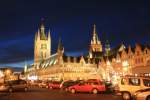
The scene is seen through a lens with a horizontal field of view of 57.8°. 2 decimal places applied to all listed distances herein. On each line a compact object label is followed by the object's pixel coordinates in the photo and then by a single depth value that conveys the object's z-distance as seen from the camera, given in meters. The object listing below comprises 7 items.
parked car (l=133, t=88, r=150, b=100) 9.20
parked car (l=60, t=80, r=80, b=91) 22.07
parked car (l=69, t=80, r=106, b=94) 16.83
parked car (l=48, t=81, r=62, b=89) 25.42
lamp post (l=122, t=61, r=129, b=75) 43.49
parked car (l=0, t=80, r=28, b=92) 18.97
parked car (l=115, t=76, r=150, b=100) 11.28
